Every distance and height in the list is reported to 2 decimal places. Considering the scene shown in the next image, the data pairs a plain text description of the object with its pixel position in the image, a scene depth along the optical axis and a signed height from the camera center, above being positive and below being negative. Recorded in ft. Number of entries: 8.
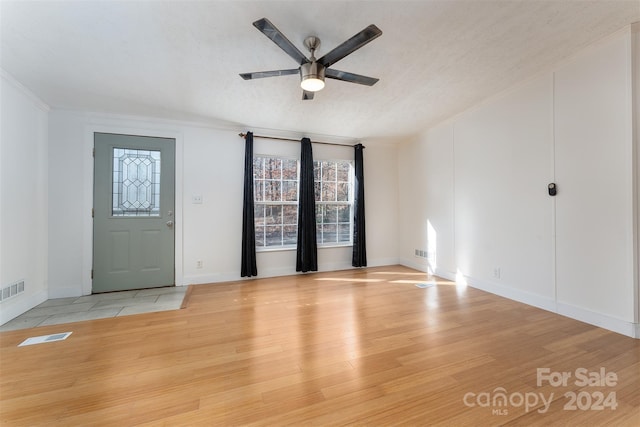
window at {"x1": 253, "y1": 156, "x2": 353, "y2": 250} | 14.38 +0.93
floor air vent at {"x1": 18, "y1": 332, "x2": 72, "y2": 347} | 7.04 -3.52
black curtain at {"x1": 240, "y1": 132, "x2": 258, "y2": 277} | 13.35 +0.20
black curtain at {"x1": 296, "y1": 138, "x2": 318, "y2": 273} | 14.51 +0.32
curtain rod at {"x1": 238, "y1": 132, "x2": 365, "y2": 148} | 13.48 +4.51
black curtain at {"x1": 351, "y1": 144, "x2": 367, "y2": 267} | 15.72 -0.17
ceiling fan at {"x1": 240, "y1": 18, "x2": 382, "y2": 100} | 5.63 +4.16
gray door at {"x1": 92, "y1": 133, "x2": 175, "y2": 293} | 11.50 +0.24
